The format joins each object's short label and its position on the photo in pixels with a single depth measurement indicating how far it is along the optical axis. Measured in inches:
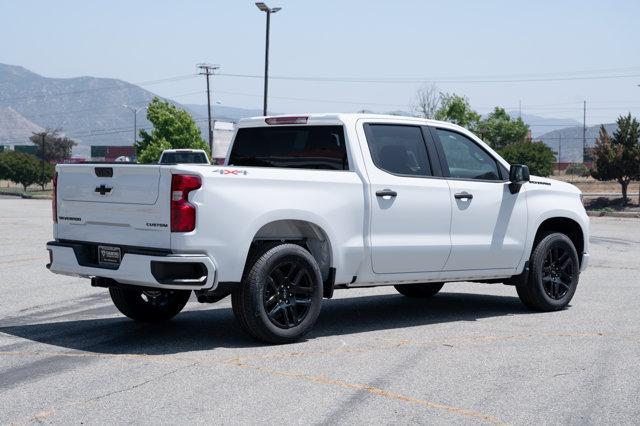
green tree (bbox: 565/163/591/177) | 4484.3
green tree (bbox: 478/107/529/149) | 4695.9
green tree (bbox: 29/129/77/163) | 5782.5
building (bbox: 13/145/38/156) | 6596.0
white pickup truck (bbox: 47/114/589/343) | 303.3
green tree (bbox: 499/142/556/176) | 2691.9
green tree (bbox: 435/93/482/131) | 3157.5
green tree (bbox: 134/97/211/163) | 3198.8
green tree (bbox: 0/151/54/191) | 3211.1
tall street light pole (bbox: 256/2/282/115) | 1846.9
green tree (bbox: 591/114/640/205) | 1755.7
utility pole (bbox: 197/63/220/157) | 3370.6
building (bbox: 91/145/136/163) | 6887.8
